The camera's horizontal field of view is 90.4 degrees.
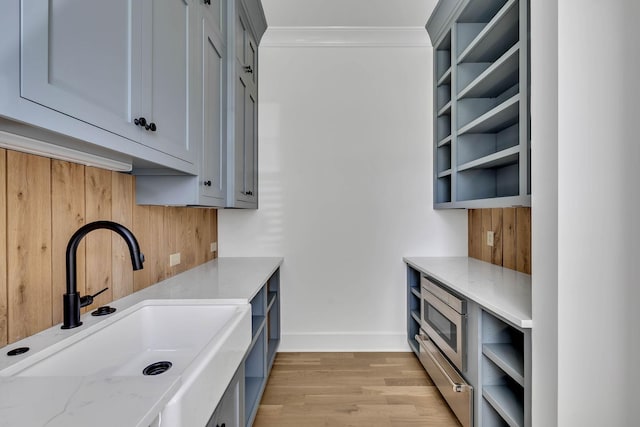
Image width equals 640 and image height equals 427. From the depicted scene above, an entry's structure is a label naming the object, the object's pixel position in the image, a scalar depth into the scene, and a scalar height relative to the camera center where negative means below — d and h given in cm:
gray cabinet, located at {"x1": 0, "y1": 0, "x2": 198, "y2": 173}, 63 +37
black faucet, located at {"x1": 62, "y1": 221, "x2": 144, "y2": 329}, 101 -16
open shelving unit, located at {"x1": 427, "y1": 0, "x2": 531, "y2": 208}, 176 +79
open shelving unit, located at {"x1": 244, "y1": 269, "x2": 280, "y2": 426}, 177 -95
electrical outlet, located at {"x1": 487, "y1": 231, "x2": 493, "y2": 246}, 243 -19
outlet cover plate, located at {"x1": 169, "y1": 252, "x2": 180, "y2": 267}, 195 -28
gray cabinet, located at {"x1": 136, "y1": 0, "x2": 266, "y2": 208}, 155 +59
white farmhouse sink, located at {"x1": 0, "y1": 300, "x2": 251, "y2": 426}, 73 -43
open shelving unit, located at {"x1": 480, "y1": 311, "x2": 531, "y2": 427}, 136 -71
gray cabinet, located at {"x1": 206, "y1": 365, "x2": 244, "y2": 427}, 106 -72
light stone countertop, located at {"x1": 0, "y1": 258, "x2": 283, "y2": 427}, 50 -32
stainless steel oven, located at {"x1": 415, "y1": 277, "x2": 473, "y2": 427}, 161 -79
